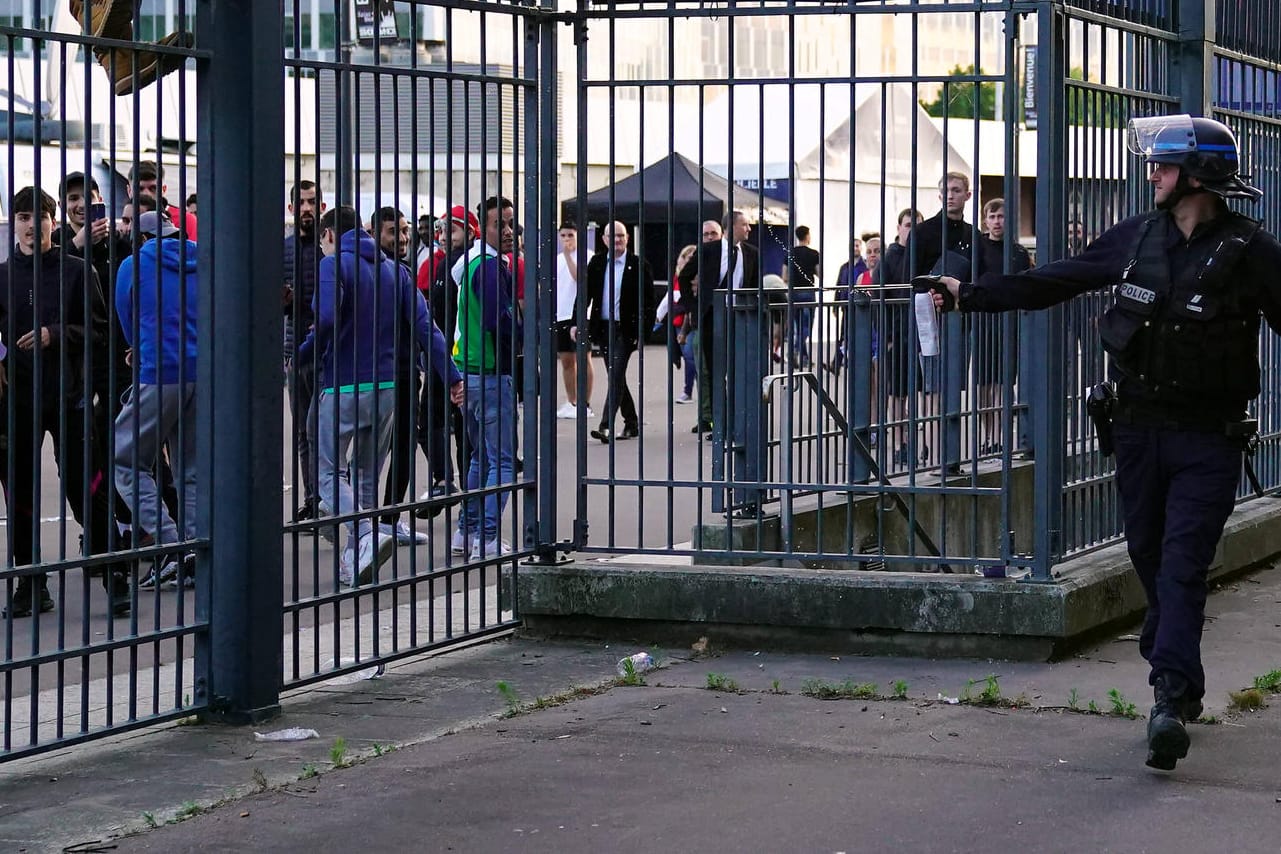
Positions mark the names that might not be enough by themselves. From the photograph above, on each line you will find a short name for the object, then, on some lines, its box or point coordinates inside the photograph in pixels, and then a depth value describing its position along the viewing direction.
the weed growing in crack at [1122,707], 12.25
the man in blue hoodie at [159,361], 11.52
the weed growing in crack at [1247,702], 12.43
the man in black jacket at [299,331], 12.36
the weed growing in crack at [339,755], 11.05
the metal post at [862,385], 17.50
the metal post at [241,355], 11.73
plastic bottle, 13.83
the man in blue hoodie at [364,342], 13.18
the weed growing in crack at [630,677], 13.44
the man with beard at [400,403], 13.52
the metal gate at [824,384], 14.38
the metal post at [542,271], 14.97
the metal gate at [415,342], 12.94
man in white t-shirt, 26.95
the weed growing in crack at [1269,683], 13.01
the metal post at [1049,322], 14.13
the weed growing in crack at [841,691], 12.94
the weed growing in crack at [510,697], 12.58
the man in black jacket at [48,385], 10.77
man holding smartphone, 10.88
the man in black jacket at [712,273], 21.65
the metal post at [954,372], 18.94
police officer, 11.21
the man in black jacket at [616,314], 15.05
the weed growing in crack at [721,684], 13.23
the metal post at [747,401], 16.42
